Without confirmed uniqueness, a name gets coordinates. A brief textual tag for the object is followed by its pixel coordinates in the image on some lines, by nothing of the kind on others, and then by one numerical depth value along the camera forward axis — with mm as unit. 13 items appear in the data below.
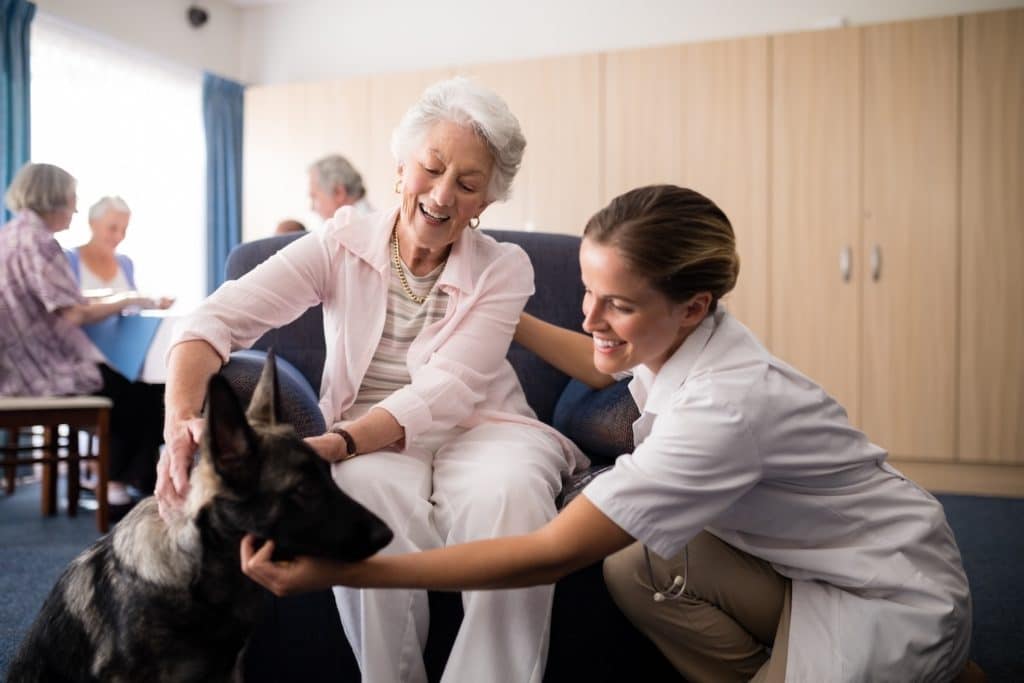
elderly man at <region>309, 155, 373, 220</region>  4605
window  5215
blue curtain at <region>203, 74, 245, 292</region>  6195
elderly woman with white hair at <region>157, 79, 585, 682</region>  1451
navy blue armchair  1581
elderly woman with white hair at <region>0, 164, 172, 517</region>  3475
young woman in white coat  1184
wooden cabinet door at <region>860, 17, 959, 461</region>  4426
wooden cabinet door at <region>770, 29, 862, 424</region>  4578
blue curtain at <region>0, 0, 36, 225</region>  4629
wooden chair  3305
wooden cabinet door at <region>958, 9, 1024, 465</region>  4312
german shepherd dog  1108
